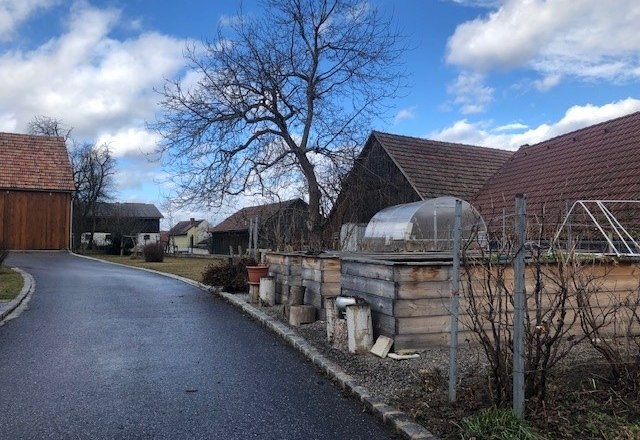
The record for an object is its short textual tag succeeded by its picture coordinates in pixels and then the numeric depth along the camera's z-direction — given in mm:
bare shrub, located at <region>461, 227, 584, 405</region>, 4363
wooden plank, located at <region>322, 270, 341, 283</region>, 9258
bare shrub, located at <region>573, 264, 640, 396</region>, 4704
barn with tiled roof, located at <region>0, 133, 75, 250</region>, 32781
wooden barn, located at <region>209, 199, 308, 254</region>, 16484
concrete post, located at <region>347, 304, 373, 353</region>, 6832
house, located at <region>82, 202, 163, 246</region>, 53900
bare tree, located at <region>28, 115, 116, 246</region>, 57344
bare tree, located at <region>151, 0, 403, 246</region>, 20188
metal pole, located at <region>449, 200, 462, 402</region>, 4695
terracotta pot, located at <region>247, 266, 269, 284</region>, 12039
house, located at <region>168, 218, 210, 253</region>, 100275
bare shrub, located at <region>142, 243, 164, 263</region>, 32844
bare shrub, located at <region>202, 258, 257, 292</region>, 14031
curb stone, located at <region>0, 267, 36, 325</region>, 9758
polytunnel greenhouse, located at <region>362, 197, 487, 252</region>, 16672
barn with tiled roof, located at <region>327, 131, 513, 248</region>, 22359
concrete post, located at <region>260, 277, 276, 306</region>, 11297
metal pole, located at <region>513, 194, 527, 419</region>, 4051
